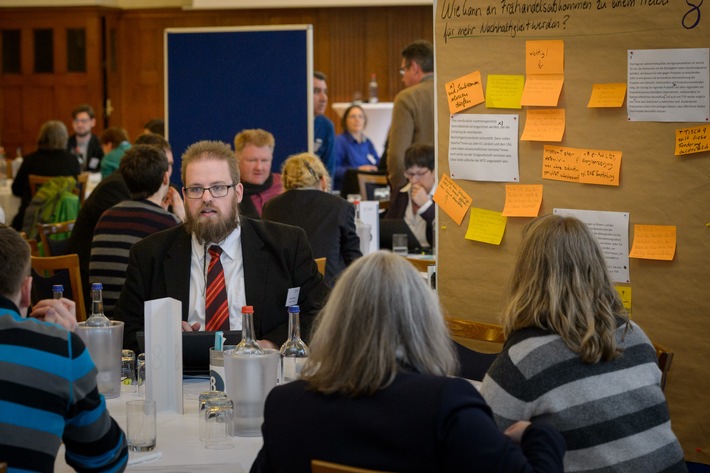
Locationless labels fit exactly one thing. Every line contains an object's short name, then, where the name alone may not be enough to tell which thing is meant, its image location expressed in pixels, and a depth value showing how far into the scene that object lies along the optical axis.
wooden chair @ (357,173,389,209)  7.86
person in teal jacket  9.14
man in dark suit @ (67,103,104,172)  11.12
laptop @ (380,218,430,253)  5.62
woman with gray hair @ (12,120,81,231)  8.77
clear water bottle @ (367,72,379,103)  12.76
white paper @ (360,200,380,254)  5.45
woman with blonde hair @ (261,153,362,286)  4.88
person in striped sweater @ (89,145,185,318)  4.62
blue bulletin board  7.74
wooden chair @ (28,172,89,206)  8.62
